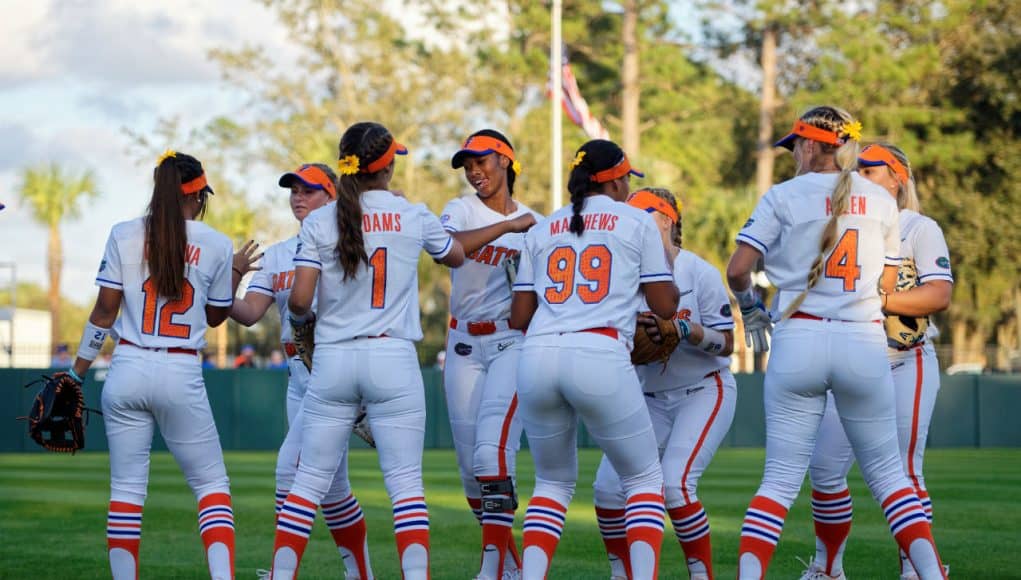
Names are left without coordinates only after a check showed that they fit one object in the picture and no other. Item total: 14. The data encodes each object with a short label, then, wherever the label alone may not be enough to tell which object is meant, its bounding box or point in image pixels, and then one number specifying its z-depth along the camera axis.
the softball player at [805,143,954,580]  14.40
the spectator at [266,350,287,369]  65.31
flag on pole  47.62
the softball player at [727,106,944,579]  12.49
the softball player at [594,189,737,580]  14.49
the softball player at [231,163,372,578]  15.02
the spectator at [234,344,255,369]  58.19
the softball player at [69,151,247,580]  12.99
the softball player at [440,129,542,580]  14.71
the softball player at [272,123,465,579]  12.66
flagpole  47.16
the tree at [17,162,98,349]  98.50
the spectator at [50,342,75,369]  52.83
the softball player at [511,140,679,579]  12.12
